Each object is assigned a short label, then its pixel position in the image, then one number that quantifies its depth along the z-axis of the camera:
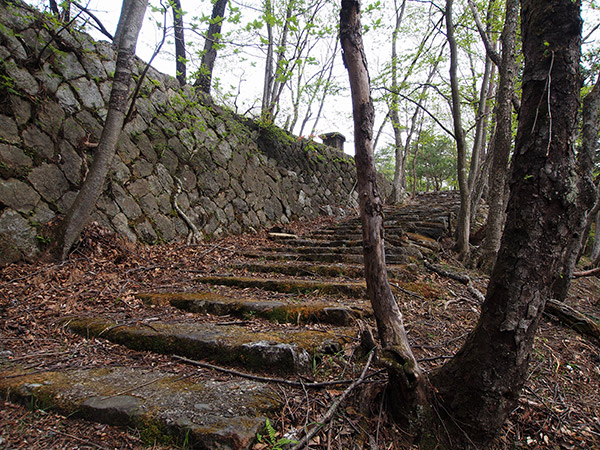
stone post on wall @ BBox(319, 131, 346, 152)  10.61
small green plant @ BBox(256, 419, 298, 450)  1.16
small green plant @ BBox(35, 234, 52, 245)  3.32
